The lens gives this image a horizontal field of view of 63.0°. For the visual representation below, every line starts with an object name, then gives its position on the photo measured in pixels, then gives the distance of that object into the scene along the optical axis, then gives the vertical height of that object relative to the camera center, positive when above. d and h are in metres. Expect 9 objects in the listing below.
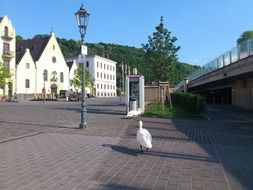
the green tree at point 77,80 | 46.03 +3.64
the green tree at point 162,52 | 19.21 +4.12
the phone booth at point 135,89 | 13.67 +0.48
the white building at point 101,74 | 57.25 +6.49
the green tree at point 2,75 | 31.00 +3.18
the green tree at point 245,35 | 43.75 +13.30
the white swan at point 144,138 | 5.07 -1.03
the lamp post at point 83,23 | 8.66 +3.09
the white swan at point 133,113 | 11.84 -1.03
